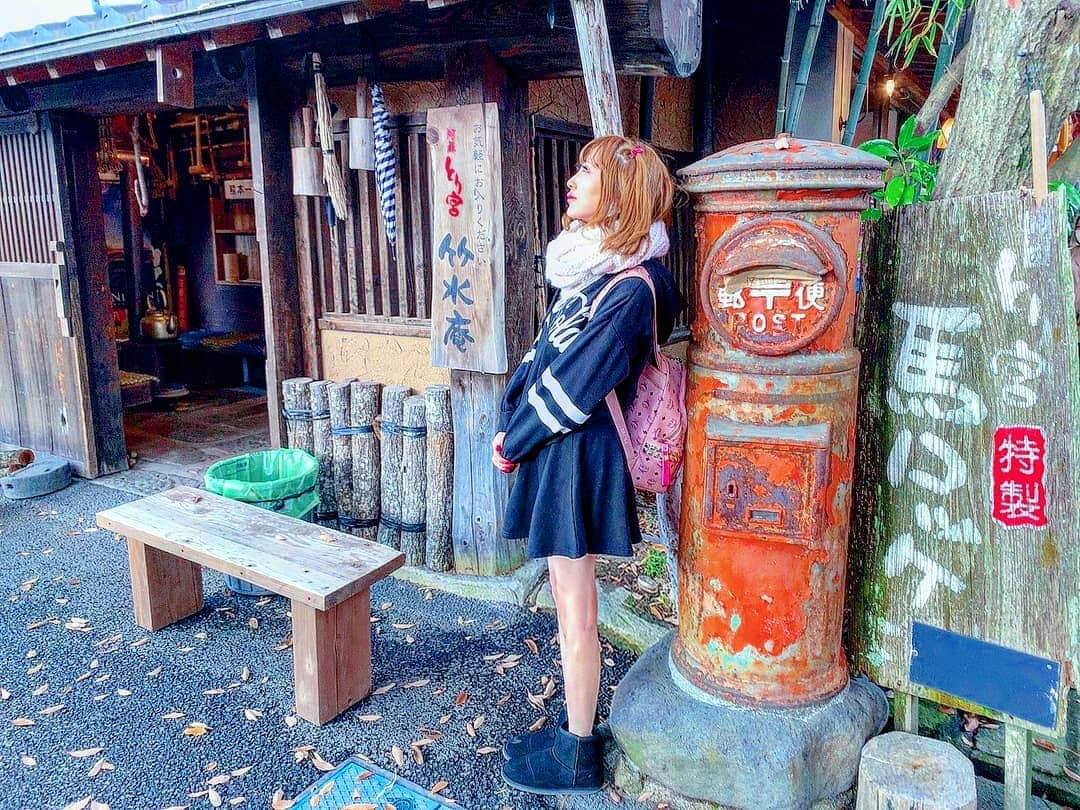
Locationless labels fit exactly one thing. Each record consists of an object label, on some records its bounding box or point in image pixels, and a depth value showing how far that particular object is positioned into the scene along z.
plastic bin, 4.80
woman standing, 2.76
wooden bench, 3.52
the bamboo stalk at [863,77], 5.29
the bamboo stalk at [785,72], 5.36
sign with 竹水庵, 4.44
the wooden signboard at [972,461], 2.54
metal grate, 3.09
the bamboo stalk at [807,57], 5.17
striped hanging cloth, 4.86
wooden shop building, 4.28
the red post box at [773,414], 2.63
